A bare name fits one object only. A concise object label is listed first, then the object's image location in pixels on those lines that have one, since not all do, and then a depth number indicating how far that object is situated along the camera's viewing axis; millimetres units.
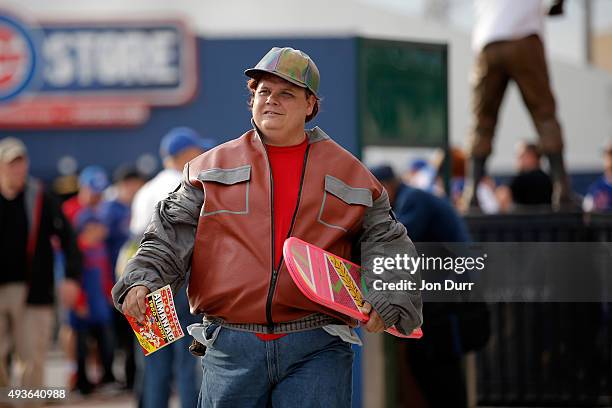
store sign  31143
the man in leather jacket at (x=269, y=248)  6068
